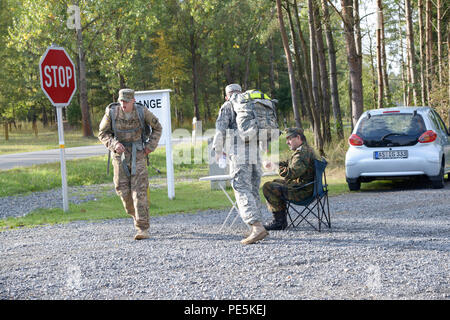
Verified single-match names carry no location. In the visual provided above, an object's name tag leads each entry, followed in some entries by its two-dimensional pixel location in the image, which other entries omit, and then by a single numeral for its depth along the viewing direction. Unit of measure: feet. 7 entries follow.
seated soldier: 47.91
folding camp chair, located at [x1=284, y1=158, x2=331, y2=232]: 47.50
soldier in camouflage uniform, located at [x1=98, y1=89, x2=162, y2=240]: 48.64
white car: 72.28
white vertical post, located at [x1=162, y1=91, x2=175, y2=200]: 72.28
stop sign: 69.23
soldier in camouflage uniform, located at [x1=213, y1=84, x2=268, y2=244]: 43.90
